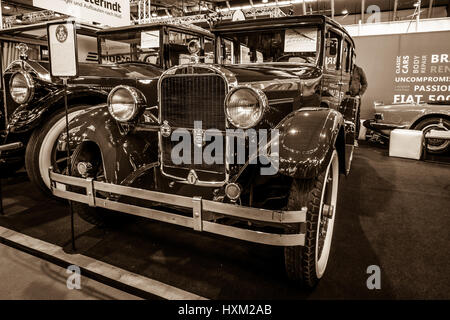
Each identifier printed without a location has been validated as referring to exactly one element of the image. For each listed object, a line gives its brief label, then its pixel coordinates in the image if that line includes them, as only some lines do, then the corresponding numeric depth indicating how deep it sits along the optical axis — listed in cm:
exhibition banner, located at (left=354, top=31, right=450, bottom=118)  682
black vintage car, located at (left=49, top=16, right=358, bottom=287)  163
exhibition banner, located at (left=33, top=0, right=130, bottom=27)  346
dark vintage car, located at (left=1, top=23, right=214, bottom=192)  305
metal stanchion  220
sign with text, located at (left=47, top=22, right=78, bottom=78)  210
